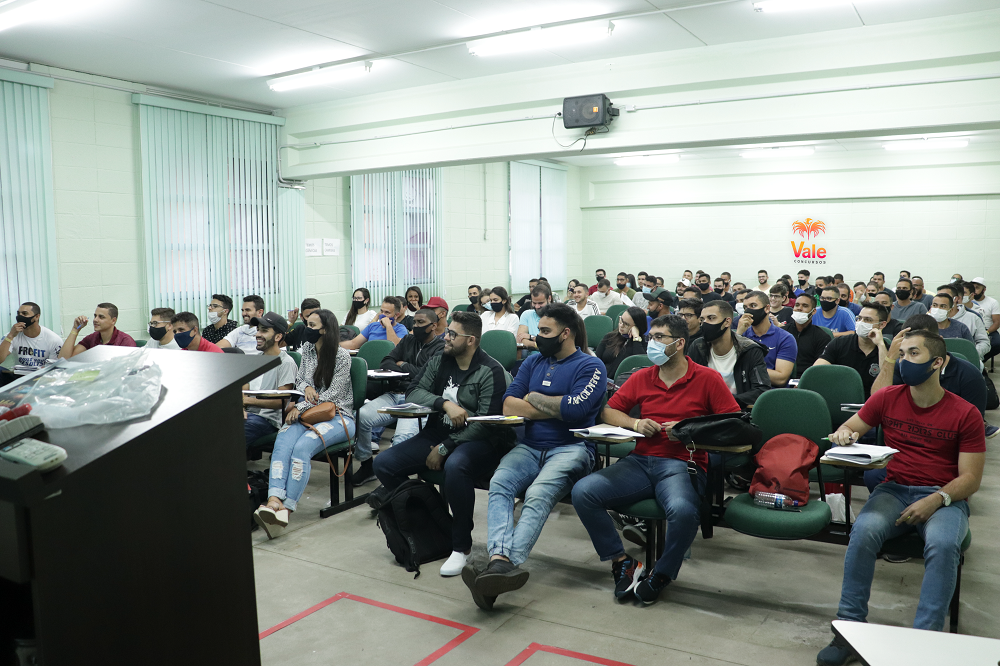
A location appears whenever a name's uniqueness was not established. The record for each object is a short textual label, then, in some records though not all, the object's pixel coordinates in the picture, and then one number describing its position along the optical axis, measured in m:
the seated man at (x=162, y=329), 5.67
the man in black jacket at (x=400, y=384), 5.18
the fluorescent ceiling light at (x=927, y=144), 12.48
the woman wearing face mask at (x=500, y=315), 8.07
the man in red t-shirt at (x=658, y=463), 3.38
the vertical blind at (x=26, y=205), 6.69
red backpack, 3.40
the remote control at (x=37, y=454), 1.22
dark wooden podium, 1.26
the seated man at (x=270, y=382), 4.95
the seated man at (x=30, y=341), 6.29
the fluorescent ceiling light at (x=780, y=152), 13.91
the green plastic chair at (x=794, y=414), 3.83
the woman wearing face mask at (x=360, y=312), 8.74
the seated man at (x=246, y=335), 6.44
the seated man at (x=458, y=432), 3.85
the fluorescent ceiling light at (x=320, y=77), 7.43
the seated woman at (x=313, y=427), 4.41
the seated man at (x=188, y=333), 5.54
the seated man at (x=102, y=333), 6.18
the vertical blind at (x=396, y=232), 10.58
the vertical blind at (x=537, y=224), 14.07
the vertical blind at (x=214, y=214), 7.93
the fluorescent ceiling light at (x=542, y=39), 6.19
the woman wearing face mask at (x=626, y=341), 5.91
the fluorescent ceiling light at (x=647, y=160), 14.54
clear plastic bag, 1.49
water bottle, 3.33
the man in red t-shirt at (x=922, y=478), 2.82
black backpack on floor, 3.90
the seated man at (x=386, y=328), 7.40
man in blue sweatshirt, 3.45
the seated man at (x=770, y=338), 5.09
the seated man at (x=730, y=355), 4.48
